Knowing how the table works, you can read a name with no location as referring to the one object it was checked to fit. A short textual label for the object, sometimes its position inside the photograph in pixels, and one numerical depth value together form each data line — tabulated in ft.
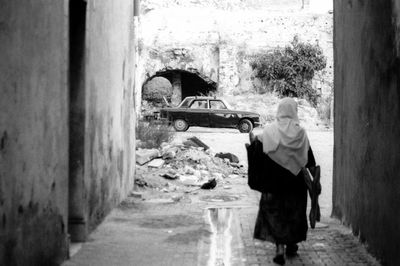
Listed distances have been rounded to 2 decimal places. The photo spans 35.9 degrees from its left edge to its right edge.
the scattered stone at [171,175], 42.06
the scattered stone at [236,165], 50.67
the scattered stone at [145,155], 45.52
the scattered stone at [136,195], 35.63
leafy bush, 108.68
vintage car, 90.68
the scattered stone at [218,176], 44.23
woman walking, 20.02
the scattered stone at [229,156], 52.34
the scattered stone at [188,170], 44.58
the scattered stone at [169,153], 47.52
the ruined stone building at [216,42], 107.24
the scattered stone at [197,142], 55.90
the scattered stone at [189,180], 41.20
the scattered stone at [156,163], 44.98
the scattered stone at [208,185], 40.06
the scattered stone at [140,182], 39.11
